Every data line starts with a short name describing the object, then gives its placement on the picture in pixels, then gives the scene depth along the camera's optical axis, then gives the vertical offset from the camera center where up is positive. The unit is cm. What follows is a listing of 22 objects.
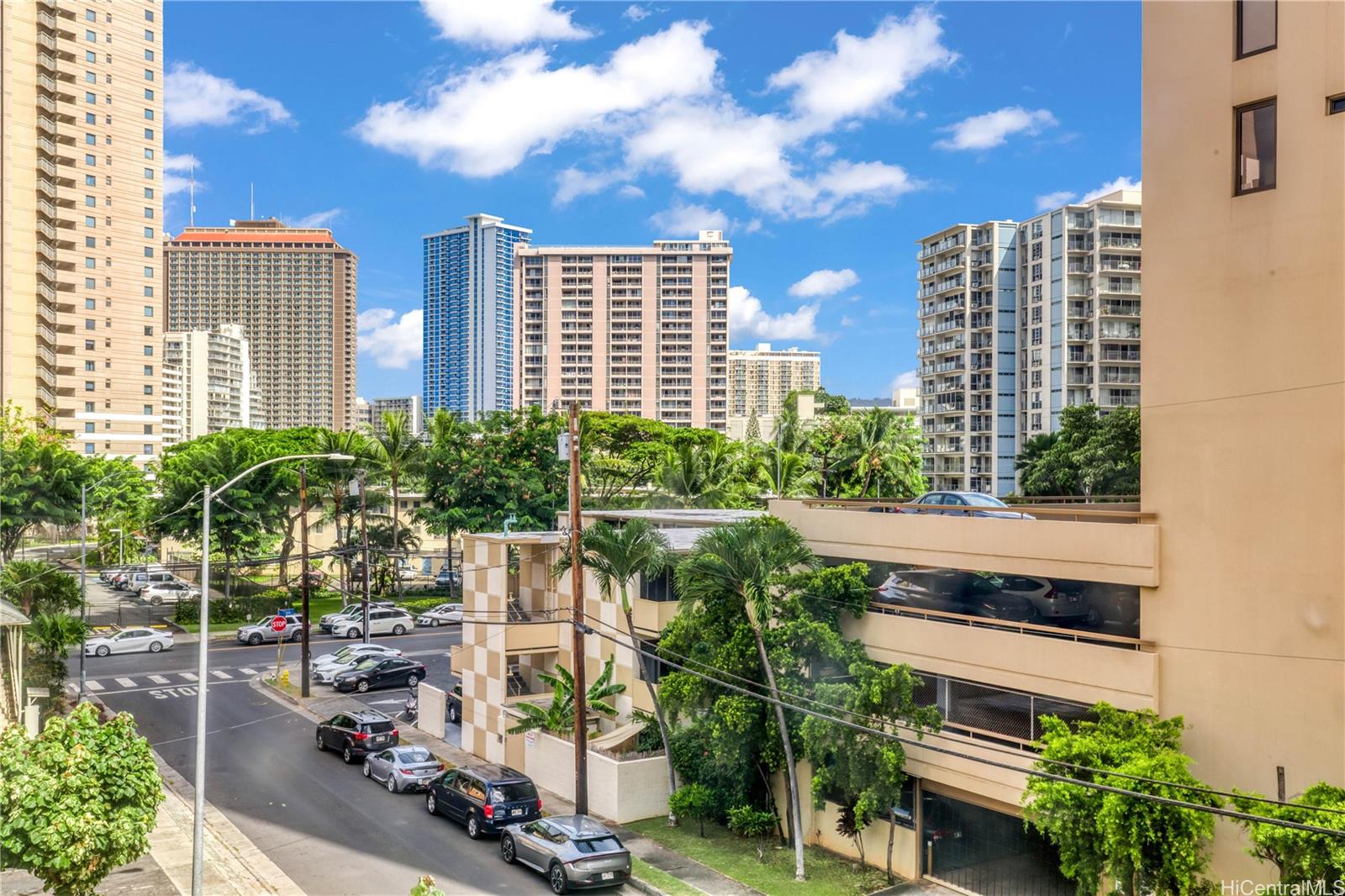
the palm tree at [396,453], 6419 +36
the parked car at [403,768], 2811 -893
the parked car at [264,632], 5269 -930
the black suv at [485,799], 2436 -854
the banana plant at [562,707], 2800 -710
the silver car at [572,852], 2077 -844
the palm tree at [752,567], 2202 -247
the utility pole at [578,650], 2459 -479
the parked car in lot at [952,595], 2025 -294
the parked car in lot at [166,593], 6278 -856
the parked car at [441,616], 5862 -933
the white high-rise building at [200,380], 18100 +1467
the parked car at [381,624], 5456 -921
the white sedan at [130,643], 4919 -926
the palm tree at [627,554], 2497 -241
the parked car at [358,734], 3125 -879
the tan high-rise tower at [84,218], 8412 +2168
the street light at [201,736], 1753 -540
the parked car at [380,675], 4169 -922
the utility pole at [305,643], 3875 -741
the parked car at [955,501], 2178 -105
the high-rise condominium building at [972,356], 9206 +978
